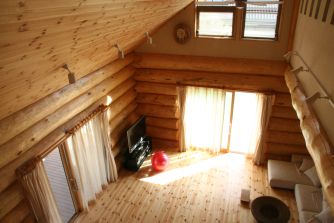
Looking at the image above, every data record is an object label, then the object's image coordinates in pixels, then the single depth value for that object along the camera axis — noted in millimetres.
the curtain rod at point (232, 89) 6516
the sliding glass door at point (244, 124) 7138
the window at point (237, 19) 6027
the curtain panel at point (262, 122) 6582
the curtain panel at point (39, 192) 4127
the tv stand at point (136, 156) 7141
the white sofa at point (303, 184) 5207
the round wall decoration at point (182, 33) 6574
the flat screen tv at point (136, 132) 6766
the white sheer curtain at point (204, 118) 7140
